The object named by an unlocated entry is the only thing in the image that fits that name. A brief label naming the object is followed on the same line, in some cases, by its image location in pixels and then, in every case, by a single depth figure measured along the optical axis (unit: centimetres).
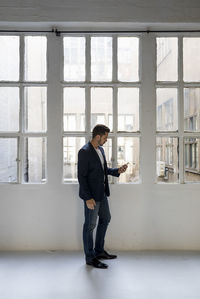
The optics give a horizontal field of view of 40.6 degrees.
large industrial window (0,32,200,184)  317
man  268
